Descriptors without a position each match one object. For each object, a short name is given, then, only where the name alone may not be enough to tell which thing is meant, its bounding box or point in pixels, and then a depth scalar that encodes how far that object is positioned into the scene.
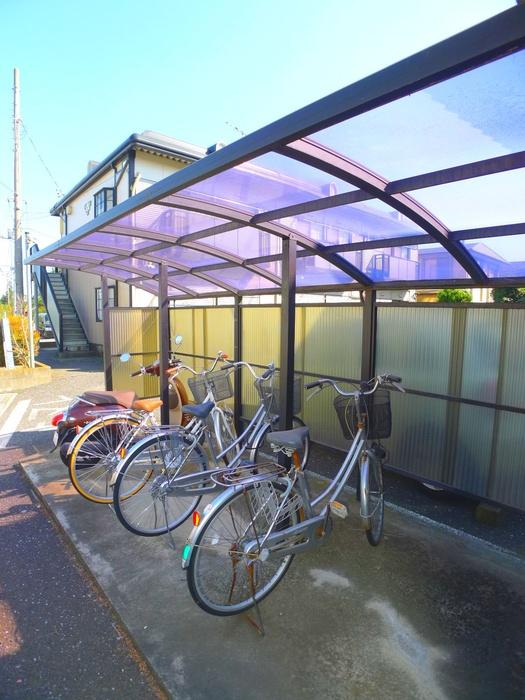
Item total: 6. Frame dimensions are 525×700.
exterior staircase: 13.72
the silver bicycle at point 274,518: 1.97
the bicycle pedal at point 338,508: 2.38
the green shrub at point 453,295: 7.71
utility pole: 10.87
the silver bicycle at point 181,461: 2.70
